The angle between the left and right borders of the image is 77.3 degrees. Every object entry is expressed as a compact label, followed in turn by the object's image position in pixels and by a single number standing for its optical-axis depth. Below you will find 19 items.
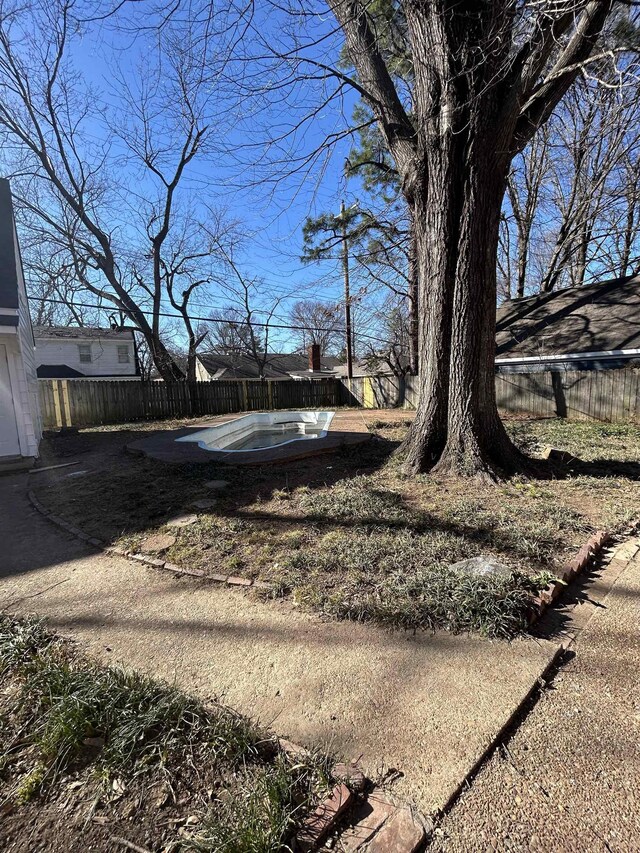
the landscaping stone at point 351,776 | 1.31
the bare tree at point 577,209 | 10.66
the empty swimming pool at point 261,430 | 9.85
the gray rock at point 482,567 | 2.42
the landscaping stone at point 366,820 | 1.15
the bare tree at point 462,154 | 3.89
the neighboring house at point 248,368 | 29.20
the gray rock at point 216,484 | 4.95
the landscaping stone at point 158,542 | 3.33
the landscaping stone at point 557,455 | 5.35
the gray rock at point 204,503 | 4.27
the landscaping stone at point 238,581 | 2.69
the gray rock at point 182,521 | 3.81
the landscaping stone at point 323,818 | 1.15
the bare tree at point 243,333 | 21.20
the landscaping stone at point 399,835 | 1.14
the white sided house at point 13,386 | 6.63
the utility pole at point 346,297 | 11.68
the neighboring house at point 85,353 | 22.25
